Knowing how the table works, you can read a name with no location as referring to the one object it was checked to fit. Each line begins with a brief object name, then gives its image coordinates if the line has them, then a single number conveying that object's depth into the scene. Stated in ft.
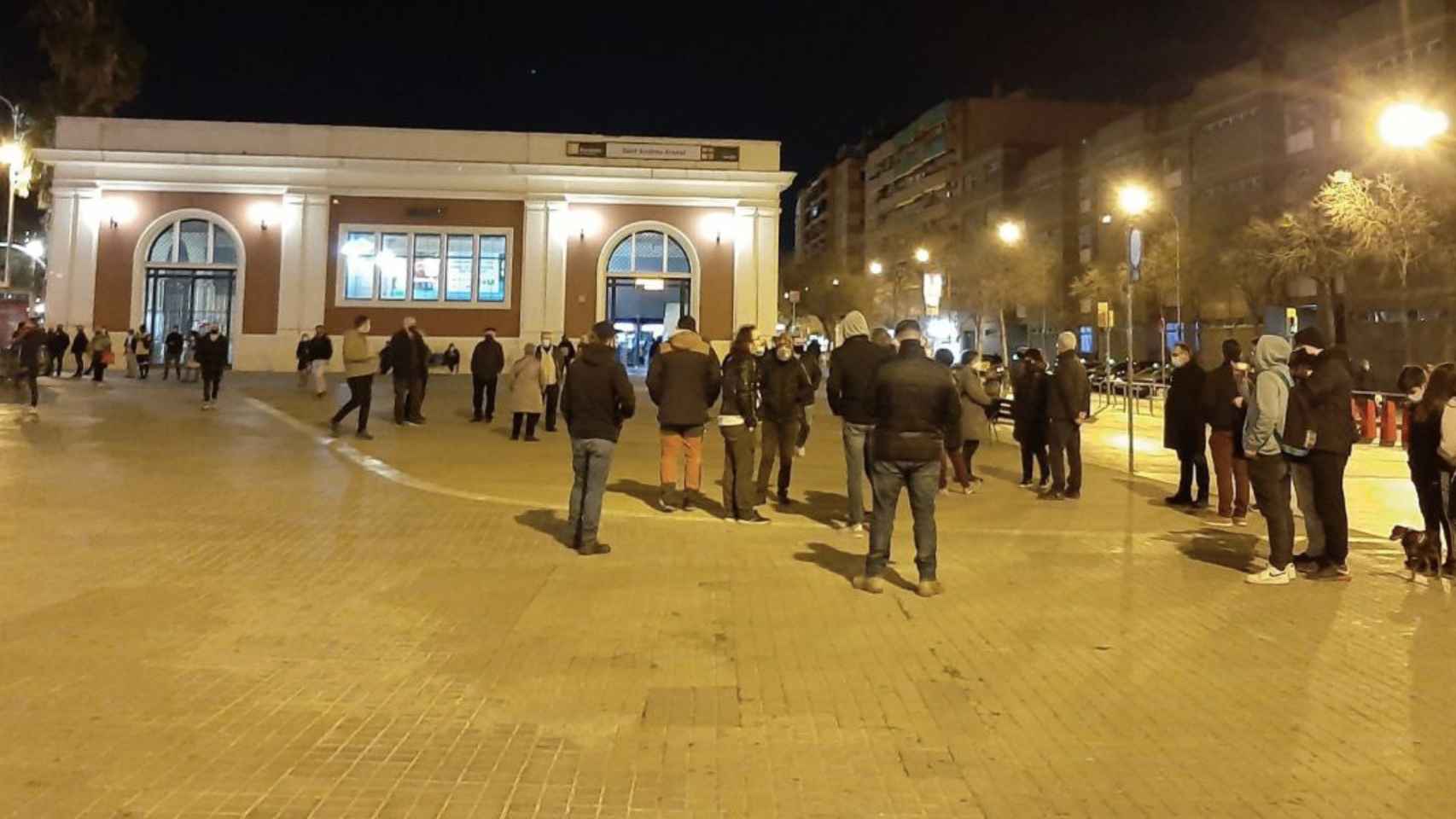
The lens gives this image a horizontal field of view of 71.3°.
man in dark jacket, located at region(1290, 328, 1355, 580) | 24.58
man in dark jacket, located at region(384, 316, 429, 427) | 54.95
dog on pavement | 25.67
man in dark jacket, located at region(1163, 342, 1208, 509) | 35.83
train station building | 117.29
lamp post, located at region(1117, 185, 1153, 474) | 45.60
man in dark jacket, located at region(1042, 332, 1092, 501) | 37.09
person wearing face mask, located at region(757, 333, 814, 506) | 33.35
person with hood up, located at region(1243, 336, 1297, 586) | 25.08
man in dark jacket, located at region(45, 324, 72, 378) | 96.94
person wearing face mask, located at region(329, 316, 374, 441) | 49.78
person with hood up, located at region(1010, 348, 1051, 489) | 39.93
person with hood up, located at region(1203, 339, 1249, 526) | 33.86
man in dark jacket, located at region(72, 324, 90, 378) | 97.19
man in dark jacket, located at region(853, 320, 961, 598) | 22.95
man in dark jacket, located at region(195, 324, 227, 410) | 65.67
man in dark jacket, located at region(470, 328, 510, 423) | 61.21
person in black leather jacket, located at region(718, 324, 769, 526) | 32.27
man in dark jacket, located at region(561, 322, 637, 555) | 27.35
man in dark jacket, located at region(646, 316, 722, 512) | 32.01
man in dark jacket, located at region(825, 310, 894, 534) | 30.04
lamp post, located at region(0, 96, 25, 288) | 118.62
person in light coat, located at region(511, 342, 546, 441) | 52.85
